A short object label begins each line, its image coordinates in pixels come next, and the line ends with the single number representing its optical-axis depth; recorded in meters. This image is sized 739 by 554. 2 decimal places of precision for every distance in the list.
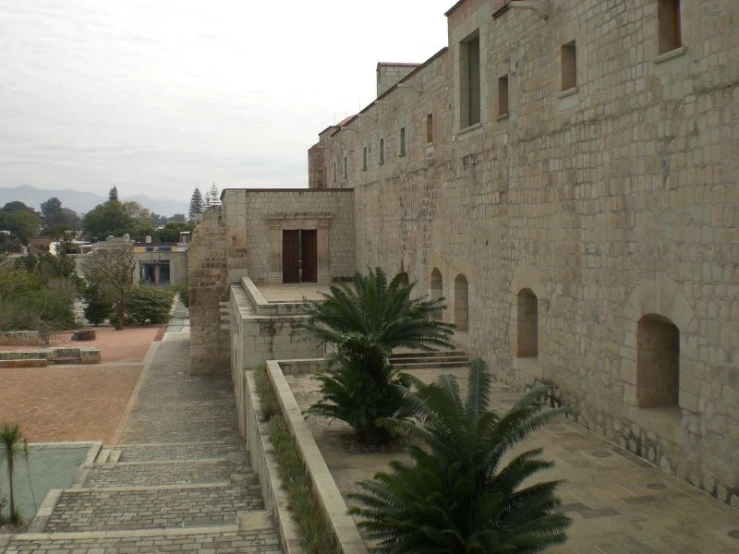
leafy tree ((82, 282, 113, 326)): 42.12
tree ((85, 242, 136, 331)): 39.69
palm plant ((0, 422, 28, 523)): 10.93
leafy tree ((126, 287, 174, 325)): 41.78
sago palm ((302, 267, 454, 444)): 9.27
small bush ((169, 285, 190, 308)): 47.37
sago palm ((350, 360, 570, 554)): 5.15
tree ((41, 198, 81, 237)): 155.38
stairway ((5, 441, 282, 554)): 8.29
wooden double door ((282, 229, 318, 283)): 24.77
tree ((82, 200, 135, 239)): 94.88
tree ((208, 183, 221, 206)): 119.25
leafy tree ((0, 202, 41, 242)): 95.00
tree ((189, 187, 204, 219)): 130.23
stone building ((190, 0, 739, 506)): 7.08
